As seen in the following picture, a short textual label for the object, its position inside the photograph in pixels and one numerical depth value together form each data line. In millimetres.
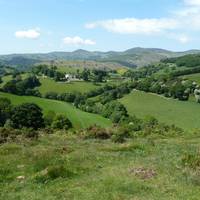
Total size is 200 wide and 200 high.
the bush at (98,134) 31885
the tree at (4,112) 75920
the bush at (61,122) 77248
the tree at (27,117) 71133
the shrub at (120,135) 28905
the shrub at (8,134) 28485
